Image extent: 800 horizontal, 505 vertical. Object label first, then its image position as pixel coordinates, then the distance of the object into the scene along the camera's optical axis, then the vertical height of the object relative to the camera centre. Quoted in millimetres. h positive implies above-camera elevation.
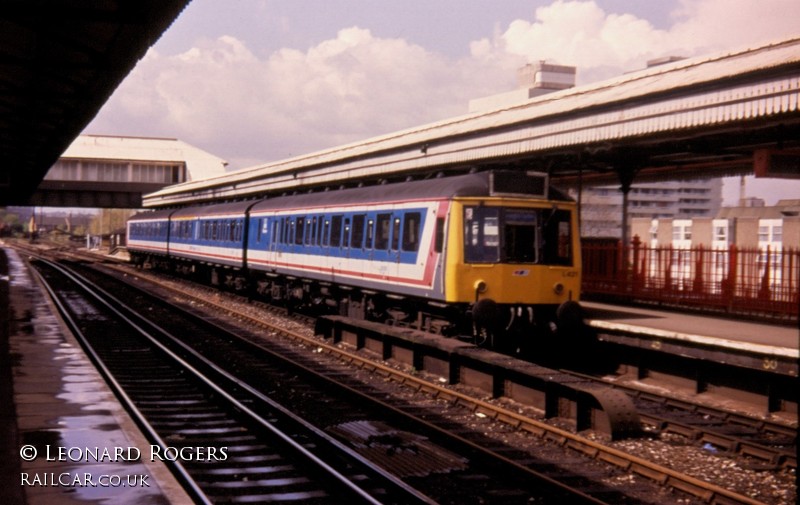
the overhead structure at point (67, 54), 9789 +2475
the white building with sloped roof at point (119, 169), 62562 +5687
